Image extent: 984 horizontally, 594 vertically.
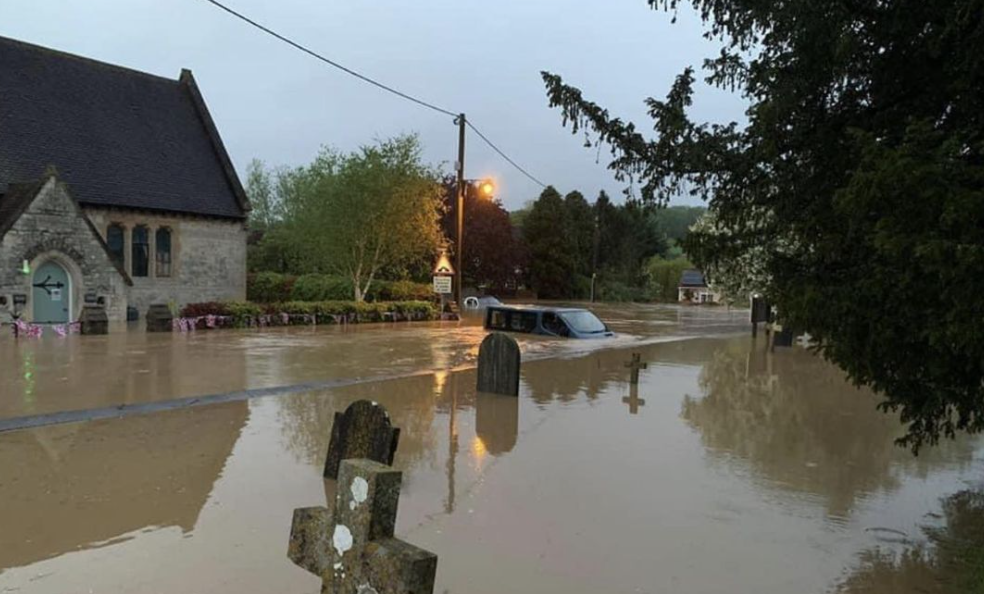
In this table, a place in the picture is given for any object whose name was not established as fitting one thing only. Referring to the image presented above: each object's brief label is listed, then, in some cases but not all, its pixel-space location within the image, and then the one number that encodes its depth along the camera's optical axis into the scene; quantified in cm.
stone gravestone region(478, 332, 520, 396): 1111
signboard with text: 2664
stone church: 2233
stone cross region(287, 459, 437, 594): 230
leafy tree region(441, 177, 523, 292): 4953
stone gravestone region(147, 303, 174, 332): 2123
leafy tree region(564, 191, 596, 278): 6681
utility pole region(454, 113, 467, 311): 2728
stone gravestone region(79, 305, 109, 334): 1991
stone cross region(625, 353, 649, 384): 1261
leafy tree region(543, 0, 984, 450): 370
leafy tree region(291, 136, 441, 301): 3034
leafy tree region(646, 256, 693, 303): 7531
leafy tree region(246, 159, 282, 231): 6862
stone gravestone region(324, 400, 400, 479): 532
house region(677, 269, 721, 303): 7281
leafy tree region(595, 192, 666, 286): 6988
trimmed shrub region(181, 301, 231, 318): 2275
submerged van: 2225
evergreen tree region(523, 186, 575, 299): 5972
